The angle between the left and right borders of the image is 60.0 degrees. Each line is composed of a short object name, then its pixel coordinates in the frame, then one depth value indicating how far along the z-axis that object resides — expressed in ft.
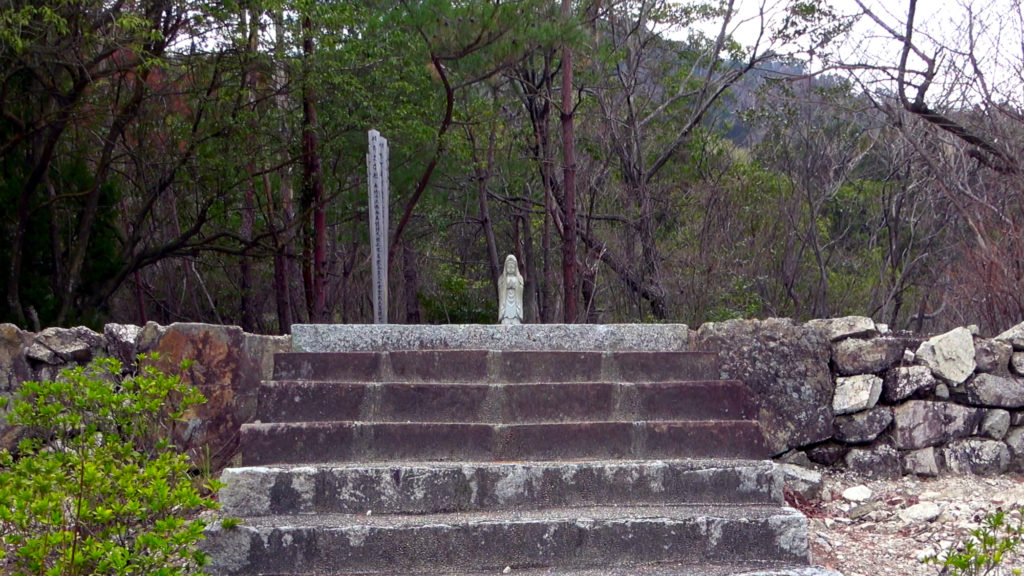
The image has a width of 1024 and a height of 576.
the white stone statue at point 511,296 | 22.47
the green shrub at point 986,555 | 10.37
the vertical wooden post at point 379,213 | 26.81
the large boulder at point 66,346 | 17.37
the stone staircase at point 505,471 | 13.75
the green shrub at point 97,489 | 10.15
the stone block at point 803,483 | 17.83
